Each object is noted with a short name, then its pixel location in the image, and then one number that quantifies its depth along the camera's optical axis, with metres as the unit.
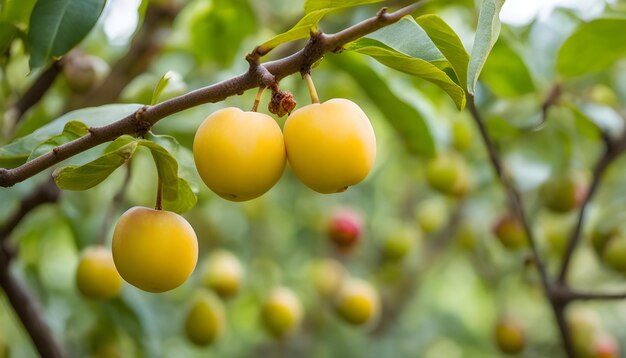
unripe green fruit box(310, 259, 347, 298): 2.04
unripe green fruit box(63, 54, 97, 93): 0.72
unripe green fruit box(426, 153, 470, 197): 0.95
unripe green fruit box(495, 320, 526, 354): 1.68
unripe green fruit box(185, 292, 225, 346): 0.96
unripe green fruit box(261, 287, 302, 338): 1.05
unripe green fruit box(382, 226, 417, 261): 1.87
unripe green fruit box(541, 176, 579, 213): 0.92
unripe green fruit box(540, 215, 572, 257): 1.67
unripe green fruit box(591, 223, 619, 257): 0.86
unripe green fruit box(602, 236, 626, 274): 0.83
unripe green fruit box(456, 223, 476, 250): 1.89
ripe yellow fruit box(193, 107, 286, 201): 0.47
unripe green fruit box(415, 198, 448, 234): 1.92
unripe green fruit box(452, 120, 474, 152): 0.98
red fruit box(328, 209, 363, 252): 1.92
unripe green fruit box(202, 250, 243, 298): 1.01
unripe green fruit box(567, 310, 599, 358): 1.00
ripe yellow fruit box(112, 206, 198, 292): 0.49
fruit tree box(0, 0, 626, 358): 0.48
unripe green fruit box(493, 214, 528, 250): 1.01
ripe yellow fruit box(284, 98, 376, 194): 0.47
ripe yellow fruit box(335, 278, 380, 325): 1.68
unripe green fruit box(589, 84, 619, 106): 0.94
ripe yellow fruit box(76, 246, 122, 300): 0.69
